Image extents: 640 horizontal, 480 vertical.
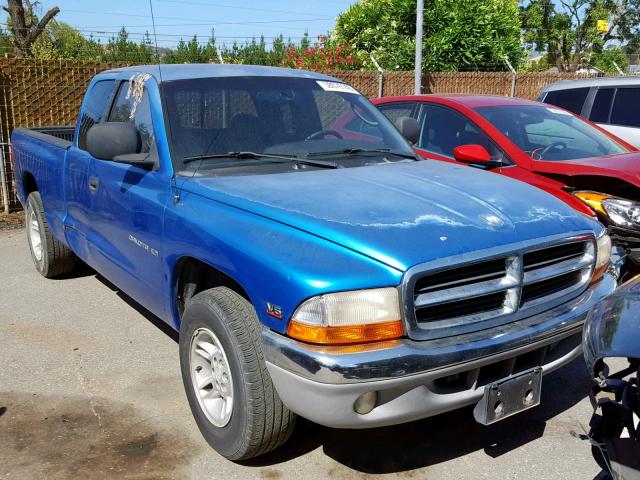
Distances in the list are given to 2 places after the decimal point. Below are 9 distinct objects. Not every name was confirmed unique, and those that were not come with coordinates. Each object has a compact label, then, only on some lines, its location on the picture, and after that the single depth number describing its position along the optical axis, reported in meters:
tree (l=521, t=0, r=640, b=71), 31.77
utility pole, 11.38
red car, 4.88
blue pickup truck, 2.69
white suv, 8.20
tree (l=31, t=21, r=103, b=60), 22.57
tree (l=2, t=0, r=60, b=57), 14.71
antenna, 4.13
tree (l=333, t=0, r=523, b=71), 14.97
